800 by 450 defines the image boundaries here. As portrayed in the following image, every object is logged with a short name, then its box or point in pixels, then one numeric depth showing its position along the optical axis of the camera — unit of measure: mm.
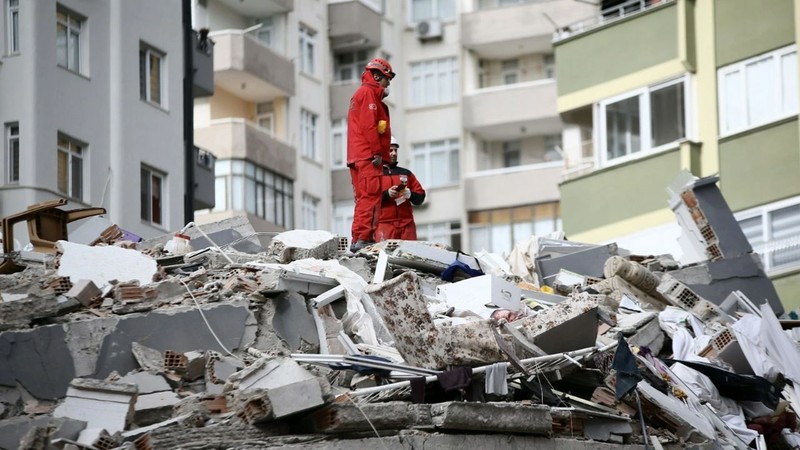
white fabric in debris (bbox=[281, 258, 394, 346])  16938
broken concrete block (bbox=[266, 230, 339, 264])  18906
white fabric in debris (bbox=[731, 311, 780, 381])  18766
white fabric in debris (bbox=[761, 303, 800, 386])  19141
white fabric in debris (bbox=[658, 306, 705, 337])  19716
